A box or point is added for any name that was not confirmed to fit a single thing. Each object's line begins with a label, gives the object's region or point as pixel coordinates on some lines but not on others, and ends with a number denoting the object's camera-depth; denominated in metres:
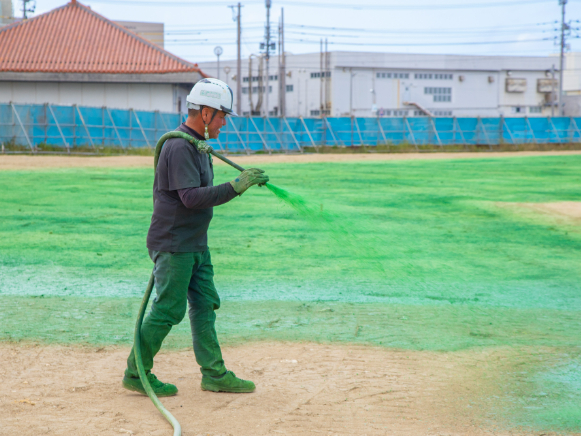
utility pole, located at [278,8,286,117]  49.68
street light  54.89
